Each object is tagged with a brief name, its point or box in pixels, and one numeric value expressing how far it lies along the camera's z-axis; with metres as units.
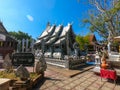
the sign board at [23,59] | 5.23
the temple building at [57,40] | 16.08
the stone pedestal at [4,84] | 1.66
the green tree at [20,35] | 37.57
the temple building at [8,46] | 12.59
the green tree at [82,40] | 22.93
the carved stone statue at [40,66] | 5.32
